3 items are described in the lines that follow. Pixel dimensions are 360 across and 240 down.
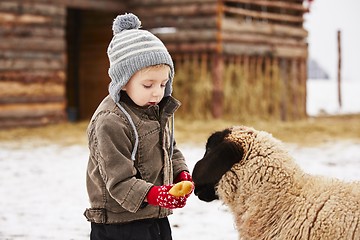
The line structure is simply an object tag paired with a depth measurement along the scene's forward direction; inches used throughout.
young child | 106.0
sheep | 107.4
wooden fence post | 882.1
